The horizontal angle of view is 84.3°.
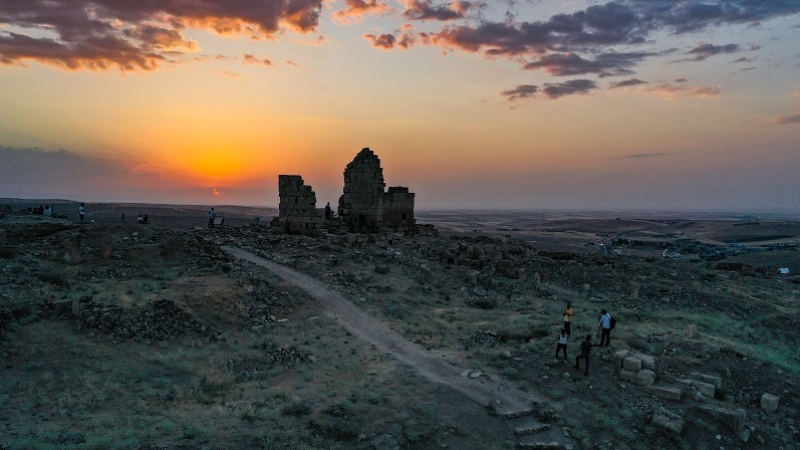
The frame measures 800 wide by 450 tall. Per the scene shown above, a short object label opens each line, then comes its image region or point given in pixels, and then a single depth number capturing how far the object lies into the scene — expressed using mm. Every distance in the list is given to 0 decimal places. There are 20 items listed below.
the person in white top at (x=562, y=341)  14299
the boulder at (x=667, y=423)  11281
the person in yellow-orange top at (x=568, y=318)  15867
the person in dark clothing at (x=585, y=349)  13594
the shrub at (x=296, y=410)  10375
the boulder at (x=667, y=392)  12727
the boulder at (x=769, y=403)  13125
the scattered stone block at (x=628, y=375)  13539
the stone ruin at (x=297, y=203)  31953
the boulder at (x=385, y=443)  9375
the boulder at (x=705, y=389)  13164
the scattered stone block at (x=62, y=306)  14430
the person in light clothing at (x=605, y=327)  15664
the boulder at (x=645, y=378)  13240
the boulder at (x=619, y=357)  14198
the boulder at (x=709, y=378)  13734
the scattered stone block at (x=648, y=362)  14008
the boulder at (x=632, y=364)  13789
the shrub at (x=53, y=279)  16953
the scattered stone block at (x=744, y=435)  11547
